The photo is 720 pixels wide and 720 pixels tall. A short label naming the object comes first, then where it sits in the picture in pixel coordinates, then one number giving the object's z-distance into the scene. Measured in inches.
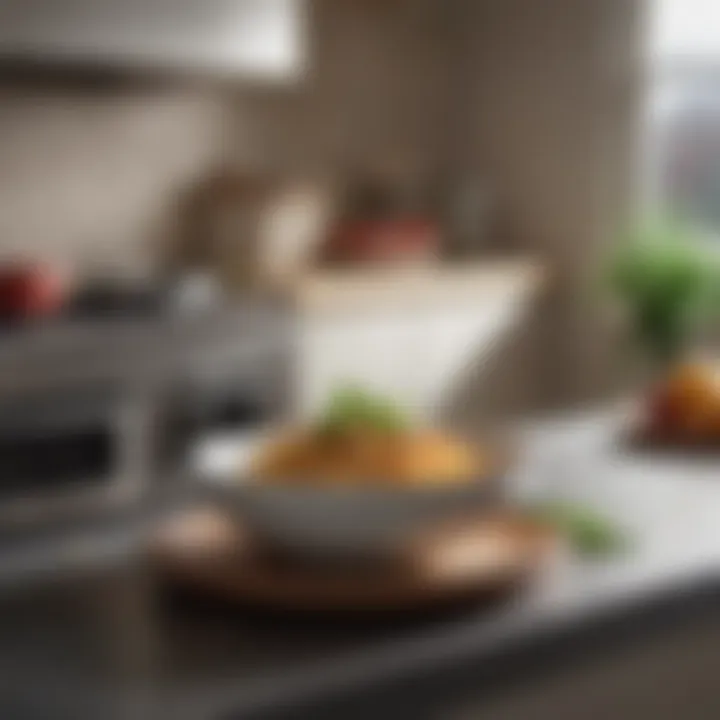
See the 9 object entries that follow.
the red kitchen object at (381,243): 224.5
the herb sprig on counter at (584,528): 74.2
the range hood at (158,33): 171.3
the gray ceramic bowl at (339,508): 64.4
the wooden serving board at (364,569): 64.0
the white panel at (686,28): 234.0
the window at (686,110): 234.8
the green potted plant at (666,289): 216.8
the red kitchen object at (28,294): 173.0
